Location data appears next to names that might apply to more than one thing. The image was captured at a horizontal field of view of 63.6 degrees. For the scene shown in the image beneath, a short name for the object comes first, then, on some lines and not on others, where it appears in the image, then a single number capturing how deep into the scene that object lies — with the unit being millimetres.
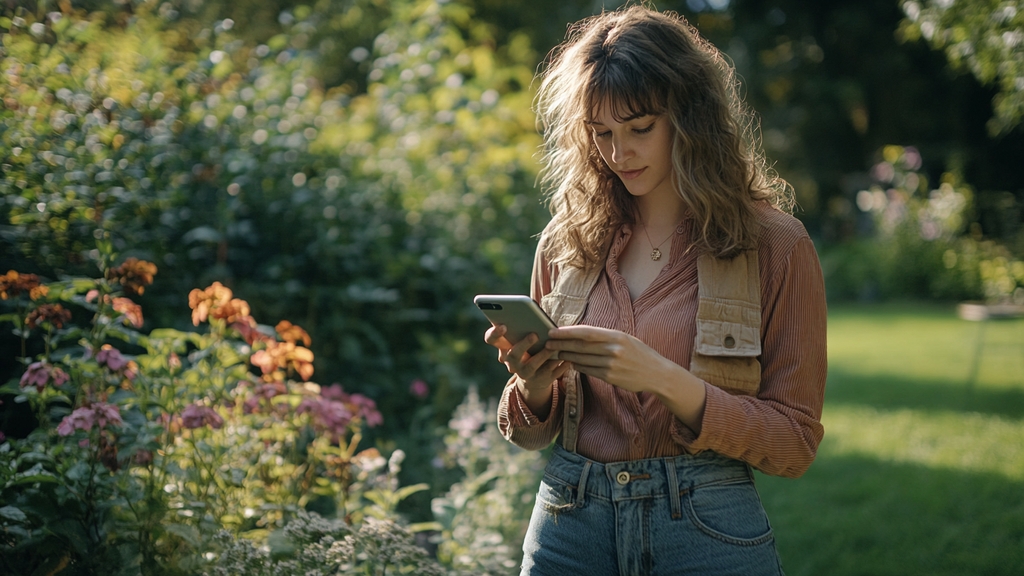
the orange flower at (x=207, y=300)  2463
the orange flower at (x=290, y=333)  2688
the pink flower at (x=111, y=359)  2227
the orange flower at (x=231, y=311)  2459
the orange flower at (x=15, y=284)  2275
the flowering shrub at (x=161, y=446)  2090
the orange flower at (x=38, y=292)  2277
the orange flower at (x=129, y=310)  2324
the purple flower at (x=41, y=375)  2170
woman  1606
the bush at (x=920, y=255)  11852
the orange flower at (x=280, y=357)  2604
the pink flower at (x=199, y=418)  2244
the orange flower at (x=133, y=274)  2361
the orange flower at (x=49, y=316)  2271
